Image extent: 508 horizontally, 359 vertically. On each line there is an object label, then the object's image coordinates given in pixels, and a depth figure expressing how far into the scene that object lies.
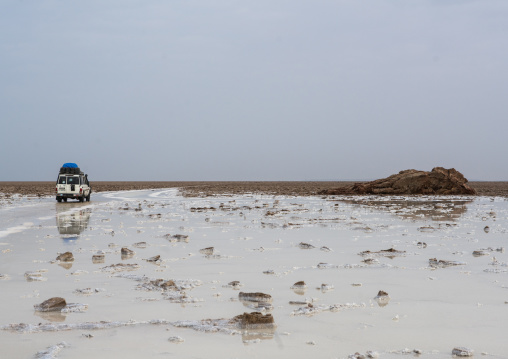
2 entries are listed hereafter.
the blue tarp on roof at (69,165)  45.74
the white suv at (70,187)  39.81
